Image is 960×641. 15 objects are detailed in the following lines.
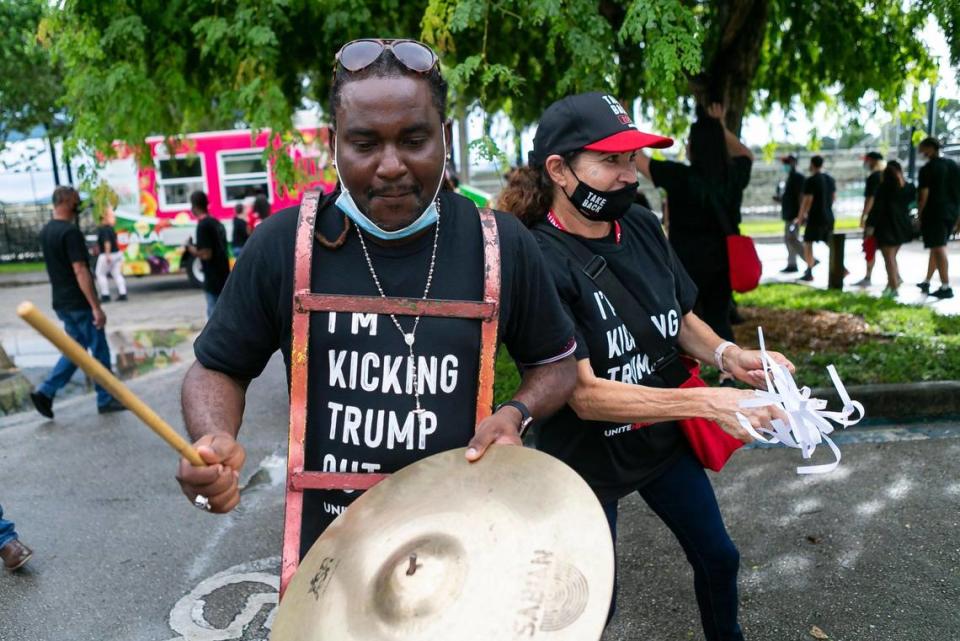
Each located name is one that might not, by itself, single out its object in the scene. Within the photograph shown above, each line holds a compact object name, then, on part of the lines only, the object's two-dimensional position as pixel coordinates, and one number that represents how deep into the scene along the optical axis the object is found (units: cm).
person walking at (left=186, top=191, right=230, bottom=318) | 916
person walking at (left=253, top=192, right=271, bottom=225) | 1393
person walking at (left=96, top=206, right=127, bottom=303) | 1505
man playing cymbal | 165
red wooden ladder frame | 168
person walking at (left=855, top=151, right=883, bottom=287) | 1199
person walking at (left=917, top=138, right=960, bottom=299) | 1075
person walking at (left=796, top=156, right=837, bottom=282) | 1288
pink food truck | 1638
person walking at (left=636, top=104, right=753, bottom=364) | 614
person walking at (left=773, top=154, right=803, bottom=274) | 1403
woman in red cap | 244
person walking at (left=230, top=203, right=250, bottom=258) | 1238
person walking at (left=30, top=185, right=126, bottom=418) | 736
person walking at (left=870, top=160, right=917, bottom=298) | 1117
